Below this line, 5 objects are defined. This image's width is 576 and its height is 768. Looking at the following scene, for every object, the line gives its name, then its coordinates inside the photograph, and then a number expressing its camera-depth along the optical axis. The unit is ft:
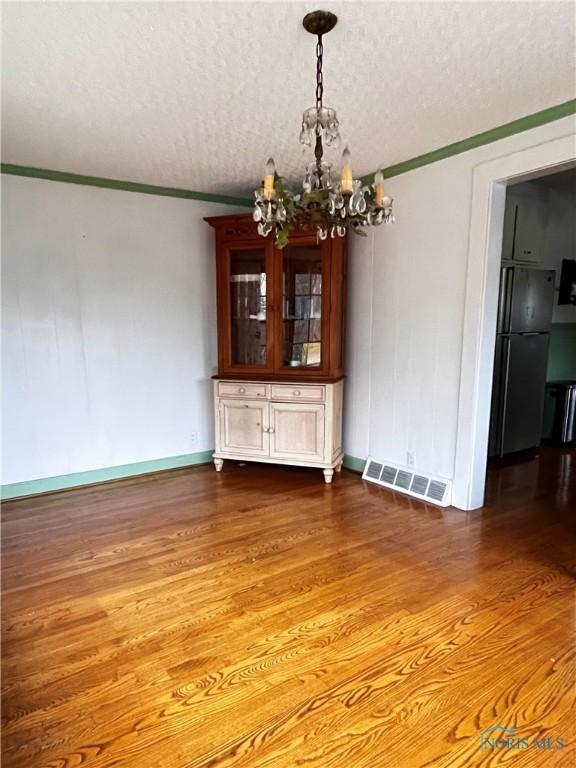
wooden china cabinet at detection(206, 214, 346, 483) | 11.71
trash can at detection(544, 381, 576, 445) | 15.16
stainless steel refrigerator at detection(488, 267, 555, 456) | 13.05
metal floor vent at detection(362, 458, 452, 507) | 10.39
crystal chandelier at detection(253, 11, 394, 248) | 5.51
